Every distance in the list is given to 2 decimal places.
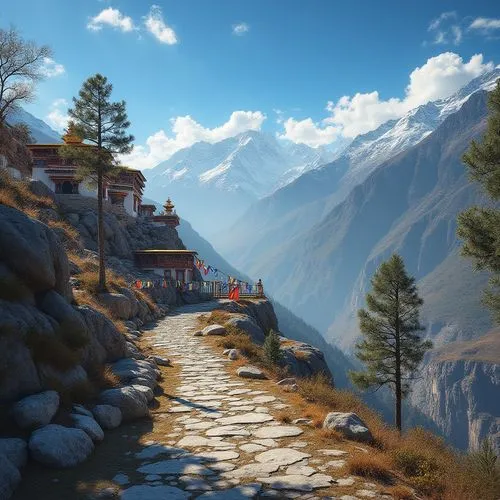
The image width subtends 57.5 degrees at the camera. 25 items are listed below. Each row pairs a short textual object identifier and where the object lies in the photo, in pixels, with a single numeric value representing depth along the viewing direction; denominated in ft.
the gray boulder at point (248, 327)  77.61
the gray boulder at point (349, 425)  25.85
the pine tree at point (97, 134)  78.28
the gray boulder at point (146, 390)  33.28
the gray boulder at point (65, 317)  31.01
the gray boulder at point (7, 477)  18.21
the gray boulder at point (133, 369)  35.96
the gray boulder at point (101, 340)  34.83
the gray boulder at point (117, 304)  71.72
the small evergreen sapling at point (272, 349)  52.49
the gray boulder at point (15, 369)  24.13
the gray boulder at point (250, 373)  43.21
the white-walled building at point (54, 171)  181.16
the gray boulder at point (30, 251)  30.14
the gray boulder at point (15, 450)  20.35
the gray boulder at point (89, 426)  24.95
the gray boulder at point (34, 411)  22.79
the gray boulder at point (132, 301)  81.58
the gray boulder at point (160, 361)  48.76
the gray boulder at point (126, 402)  29.81
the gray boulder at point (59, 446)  21.16
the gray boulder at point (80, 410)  26.69
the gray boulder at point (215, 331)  69.26
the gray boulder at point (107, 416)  27.66
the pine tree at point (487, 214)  62.18
